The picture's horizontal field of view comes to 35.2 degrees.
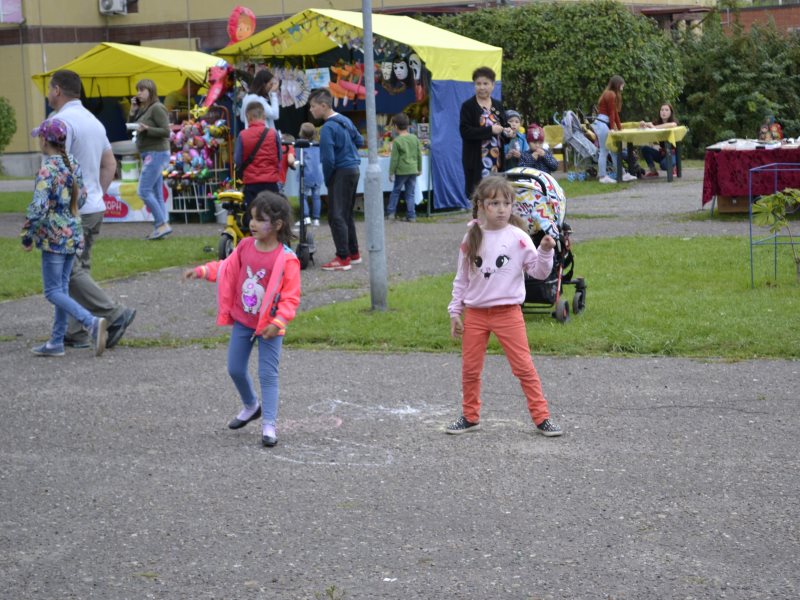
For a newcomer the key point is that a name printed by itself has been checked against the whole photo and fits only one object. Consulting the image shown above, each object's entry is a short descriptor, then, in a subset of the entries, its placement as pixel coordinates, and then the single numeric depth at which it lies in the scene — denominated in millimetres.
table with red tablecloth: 16266
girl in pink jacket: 6605
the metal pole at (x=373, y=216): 10375
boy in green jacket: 17703
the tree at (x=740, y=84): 30625
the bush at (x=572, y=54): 27219
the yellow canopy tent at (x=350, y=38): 18203
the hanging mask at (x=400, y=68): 18783
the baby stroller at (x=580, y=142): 24266
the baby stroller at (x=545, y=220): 9680
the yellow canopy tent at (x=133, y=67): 21234
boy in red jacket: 12664
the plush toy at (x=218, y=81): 18547
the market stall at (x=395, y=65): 18359
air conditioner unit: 37344
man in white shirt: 9578
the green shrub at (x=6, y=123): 32750
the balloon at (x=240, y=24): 20125
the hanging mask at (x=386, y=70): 18844
